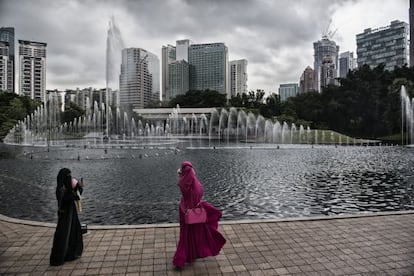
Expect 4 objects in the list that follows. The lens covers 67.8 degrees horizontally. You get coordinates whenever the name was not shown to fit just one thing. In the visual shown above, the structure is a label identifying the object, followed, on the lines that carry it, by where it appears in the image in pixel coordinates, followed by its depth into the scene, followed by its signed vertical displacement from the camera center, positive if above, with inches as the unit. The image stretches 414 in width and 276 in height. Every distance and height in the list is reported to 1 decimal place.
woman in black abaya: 191.6 -52.7
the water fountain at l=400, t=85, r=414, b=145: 1876.2 +177.2
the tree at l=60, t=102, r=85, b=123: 2590.3 +224.2
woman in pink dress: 187.3 -55.6
